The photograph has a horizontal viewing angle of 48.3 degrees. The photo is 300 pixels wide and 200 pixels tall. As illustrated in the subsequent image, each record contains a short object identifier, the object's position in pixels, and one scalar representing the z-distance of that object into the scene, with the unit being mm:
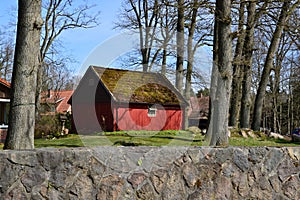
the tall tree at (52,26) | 22578
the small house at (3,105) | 18719
